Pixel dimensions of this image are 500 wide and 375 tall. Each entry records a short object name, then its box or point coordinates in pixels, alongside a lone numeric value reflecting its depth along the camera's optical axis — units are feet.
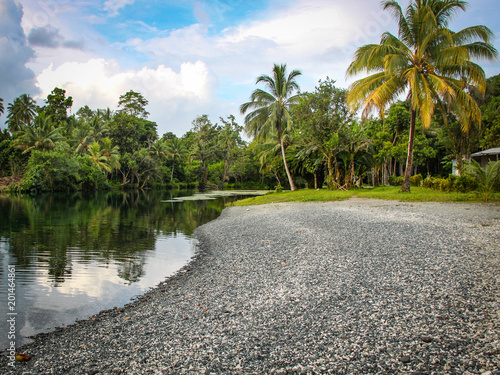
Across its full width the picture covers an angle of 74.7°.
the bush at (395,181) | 116.47
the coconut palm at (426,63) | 58.18
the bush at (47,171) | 139.03
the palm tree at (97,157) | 164.66
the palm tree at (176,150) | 222.07
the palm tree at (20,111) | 217.77
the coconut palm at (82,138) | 173.37
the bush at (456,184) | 62.28
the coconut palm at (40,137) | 146.41
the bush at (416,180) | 90.48
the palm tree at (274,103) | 100.37
